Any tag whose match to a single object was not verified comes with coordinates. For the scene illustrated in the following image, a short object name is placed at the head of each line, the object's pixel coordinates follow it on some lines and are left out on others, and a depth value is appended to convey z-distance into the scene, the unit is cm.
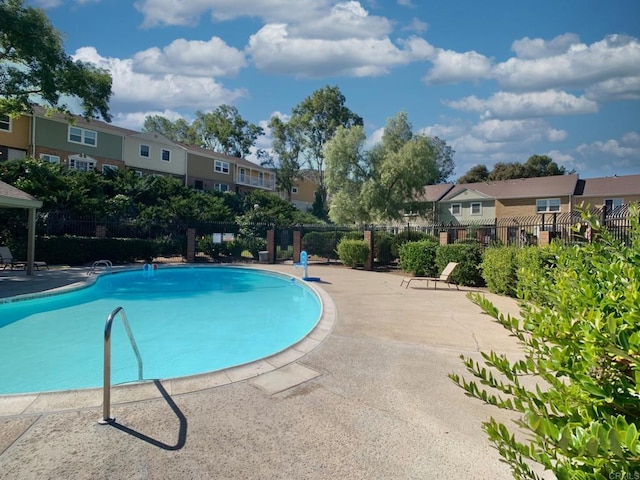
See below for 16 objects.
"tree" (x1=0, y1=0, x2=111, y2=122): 1553
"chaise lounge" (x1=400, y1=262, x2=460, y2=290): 1297
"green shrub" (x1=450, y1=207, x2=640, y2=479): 116
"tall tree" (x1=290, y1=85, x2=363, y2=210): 4684
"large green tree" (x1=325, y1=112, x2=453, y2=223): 2598
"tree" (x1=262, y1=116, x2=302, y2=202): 4712
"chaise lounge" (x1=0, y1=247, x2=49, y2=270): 1545
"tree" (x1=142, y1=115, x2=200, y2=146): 5378
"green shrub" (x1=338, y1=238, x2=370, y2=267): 1966
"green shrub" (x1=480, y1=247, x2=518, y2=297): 1144
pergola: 1293
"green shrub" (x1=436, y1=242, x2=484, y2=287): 1378
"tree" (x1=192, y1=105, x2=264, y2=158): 5228
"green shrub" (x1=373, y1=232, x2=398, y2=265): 2105
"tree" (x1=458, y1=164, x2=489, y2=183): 5656
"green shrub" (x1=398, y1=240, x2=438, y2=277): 1582
